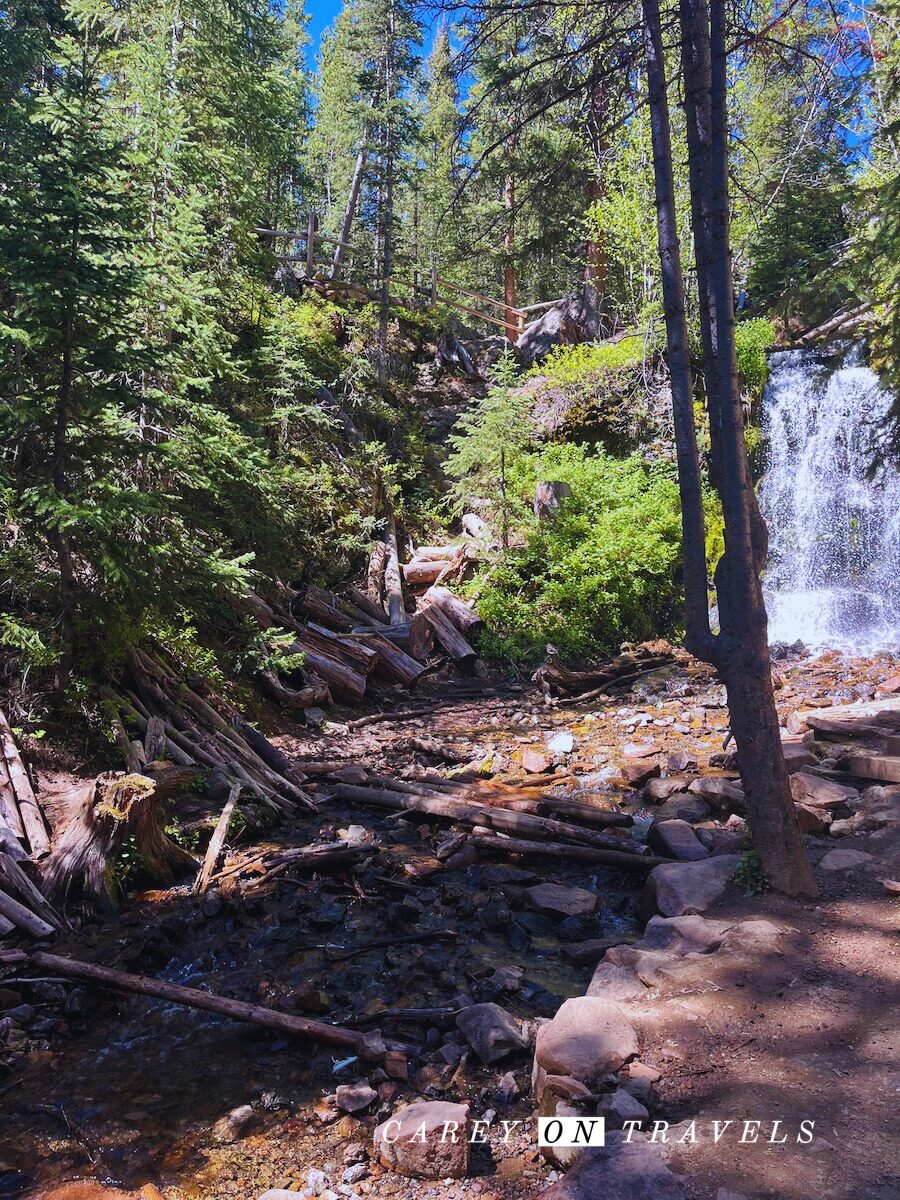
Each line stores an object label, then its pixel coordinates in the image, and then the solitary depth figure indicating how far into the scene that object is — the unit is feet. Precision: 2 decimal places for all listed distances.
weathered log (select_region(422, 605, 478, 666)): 49.83
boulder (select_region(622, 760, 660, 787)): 29.30
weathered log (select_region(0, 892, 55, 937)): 17.01
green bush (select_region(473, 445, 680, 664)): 53.36
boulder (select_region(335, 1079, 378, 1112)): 12.29
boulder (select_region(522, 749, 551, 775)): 31.17
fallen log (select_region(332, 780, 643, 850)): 23.47
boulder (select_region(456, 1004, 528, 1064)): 13.44
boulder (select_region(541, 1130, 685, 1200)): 9.00
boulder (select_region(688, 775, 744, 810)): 24.75
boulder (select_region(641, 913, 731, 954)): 15.46
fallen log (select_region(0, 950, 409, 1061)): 13.84
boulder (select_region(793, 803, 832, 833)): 20.83
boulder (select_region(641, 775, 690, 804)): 27.45
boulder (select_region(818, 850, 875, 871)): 18.15
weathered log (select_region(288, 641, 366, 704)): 40.32
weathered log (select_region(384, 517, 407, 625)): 49.98
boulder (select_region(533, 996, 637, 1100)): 11.69
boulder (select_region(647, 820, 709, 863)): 21.27
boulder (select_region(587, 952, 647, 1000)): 14.23
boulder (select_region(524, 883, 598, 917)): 19.61
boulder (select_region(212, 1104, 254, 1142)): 11.93
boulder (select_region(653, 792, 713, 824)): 25.02
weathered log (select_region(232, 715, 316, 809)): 28.73
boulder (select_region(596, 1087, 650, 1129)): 10.61
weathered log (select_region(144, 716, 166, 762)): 24.22
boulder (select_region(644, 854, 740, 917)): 17.60
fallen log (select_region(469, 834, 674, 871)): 21.59
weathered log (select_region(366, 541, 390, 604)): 51.85
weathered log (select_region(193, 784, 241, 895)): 20.83
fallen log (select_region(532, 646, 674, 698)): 45.98
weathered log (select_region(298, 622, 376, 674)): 41.91
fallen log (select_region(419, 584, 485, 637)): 51.83
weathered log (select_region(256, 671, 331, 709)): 36.65
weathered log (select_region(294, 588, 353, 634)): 44.55
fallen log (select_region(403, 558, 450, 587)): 56.34
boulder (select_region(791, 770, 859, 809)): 22.70
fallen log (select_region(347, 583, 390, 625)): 49.50
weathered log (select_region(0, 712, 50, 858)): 19.19
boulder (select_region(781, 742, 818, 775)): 26.09
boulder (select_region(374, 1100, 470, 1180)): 10.75
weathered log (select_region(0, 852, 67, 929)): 17.69
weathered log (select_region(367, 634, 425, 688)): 44.29
